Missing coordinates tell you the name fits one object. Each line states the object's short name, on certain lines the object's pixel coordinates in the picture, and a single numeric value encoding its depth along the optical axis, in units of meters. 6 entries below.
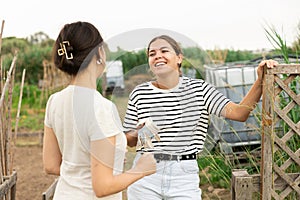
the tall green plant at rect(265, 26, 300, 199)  2.71
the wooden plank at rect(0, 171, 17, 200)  2.62
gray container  4.15
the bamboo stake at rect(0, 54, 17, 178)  2.74
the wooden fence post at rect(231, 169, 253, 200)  2.41
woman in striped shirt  1.78
